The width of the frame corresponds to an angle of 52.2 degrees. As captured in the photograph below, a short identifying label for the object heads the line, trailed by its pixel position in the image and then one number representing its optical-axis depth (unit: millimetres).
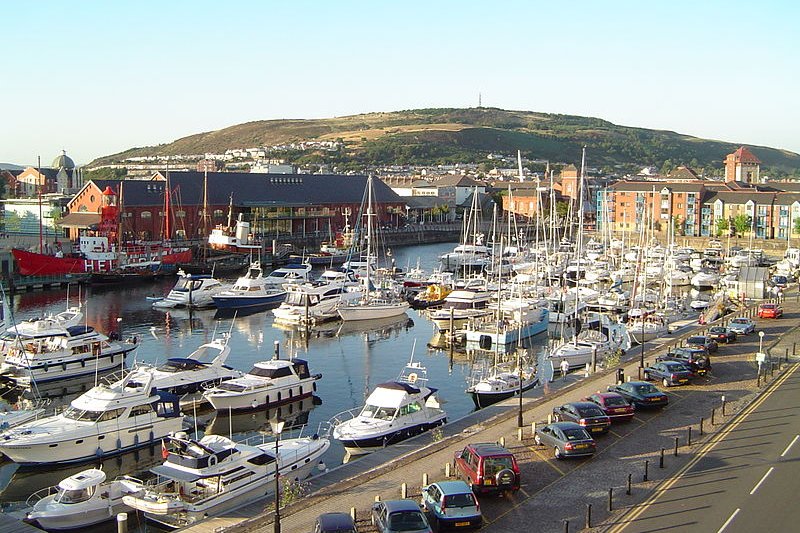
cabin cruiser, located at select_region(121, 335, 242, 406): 30562
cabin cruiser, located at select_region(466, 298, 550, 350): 41281
